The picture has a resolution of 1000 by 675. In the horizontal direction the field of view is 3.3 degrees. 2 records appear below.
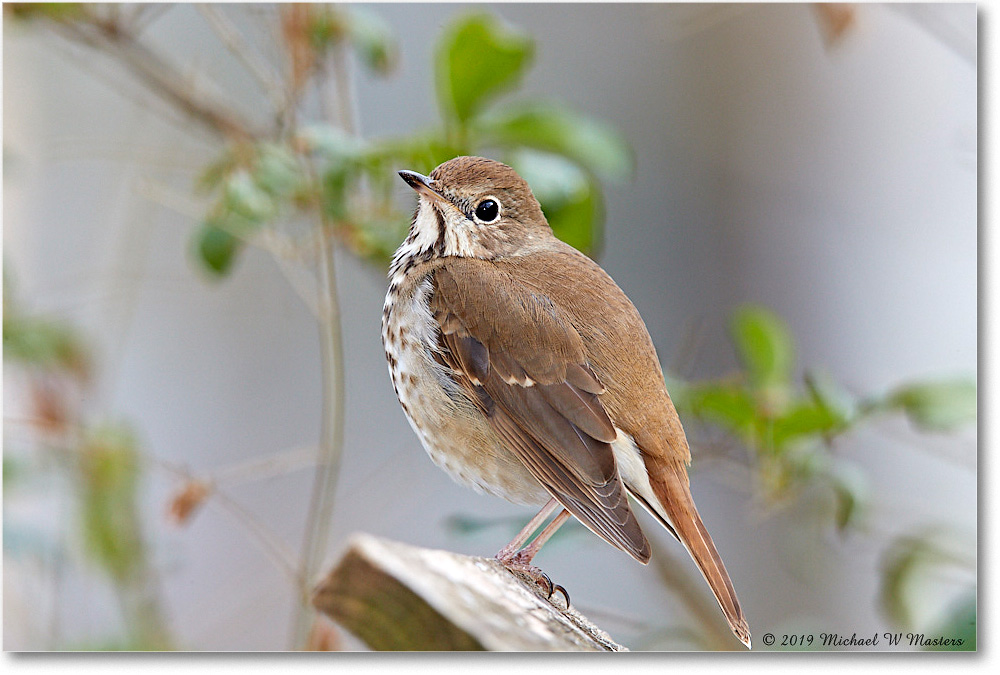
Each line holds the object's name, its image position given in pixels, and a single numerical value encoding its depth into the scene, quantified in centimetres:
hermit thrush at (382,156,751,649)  427
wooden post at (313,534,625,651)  420
